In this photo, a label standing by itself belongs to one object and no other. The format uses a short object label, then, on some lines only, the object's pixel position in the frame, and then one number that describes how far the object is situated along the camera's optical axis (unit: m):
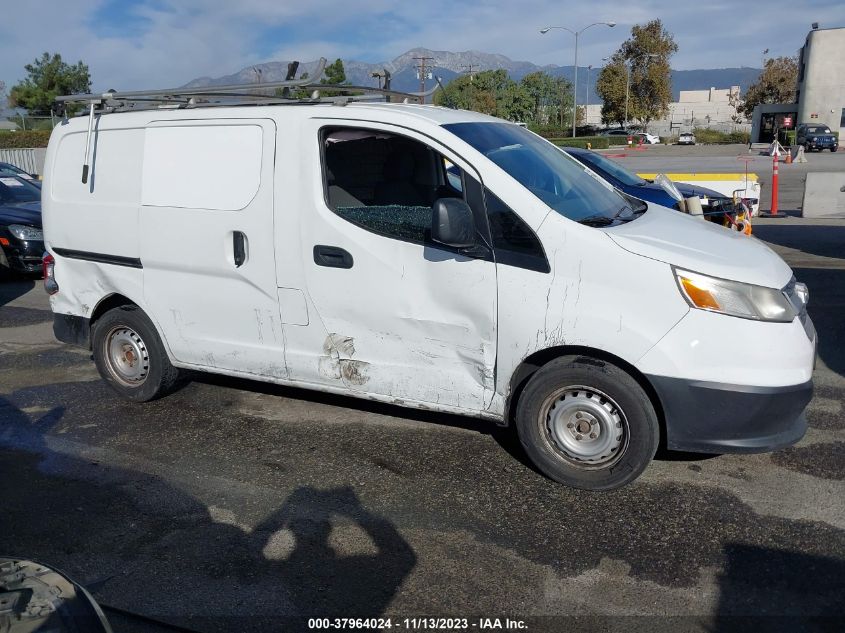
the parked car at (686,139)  62.72
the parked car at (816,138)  49.19
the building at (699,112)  88.18
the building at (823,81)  61.75
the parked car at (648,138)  63.22
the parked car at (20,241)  10.67
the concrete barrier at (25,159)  27.98
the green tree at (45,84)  52.88
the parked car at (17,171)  12.94
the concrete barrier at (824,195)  14.93
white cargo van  3.93
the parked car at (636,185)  10.30
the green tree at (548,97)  90.11
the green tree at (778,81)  76.50
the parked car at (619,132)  68.25
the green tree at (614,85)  68.19
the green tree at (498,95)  67.88
